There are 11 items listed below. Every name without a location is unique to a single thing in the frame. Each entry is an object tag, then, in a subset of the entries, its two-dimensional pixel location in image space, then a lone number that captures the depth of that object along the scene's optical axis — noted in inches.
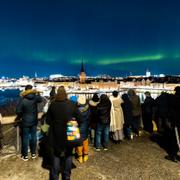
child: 245.3
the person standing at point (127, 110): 311.9
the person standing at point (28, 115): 236.4
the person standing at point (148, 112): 358.5
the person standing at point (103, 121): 272.2
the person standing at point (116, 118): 295.4
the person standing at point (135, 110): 329.8
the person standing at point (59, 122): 171.3
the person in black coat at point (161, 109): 327.3
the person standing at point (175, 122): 241.0
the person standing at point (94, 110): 279.4
